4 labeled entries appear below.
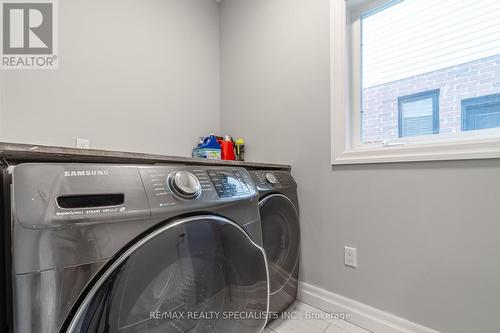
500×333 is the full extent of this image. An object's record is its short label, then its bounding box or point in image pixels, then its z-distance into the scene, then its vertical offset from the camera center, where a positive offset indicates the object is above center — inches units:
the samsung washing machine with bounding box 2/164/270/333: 15.3 -7.5
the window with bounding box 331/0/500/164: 36.7 +16.7
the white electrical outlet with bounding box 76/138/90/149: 46.4 +5.0
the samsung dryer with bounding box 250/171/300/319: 42.8 -14.7
